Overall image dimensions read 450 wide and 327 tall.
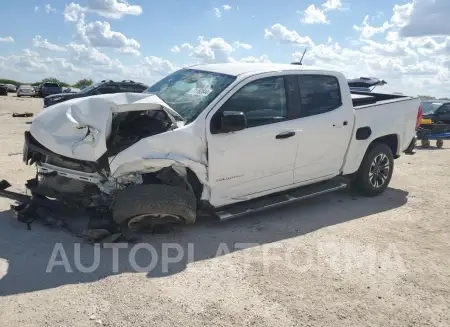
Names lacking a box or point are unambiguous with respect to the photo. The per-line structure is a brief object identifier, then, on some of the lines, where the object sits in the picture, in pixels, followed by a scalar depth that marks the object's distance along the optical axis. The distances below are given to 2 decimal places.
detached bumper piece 4.62
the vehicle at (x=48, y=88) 41.69
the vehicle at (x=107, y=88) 16.10
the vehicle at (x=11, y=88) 56.66
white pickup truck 4.57
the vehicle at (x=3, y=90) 44.79
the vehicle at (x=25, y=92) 45.16
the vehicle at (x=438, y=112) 15.33
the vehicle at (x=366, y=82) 10.54
